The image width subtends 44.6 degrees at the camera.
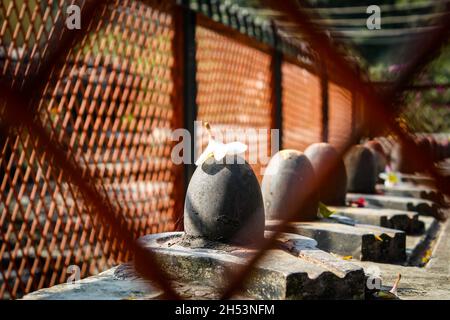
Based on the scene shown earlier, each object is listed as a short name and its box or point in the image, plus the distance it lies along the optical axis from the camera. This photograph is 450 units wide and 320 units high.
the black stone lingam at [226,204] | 3.20
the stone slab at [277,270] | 2.75
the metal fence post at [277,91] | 7.85
